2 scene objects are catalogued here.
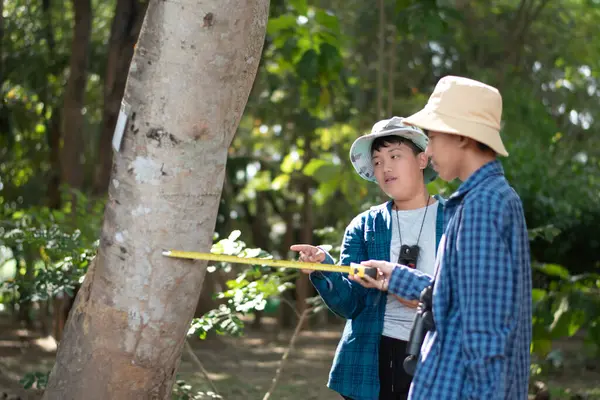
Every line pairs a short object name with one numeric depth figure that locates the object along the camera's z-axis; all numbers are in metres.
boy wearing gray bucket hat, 3.62
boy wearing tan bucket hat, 2.71
